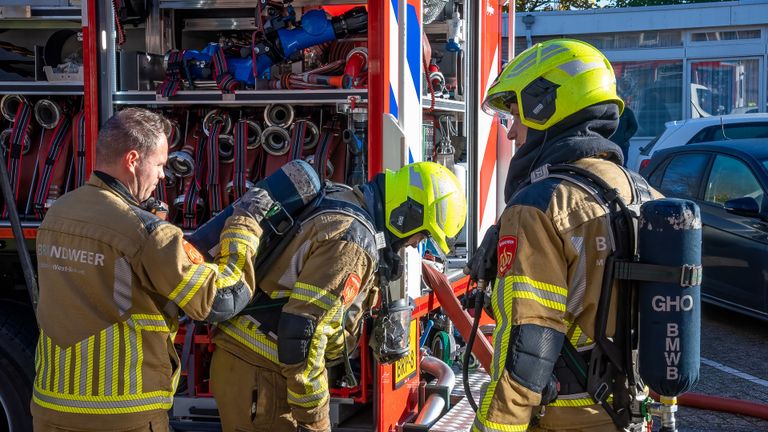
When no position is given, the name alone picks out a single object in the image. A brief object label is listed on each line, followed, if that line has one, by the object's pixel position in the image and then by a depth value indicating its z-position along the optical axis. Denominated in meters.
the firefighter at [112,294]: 2.95
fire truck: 4.11
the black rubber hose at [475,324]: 2.87
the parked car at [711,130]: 10.05
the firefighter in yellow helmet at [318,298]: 3.38
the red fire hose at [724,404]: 5.57
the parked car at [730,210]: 7.44
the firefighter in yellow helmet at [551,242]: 2.42
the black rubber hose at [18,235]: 4.25
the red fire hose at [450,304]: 4.39
